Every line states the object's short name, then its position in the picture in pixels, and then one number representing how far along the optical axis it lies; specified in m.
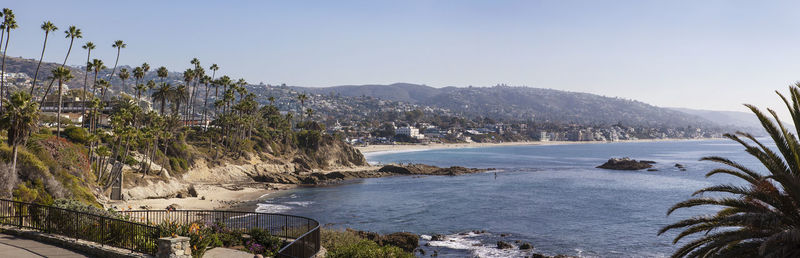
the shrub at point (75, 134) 53.46
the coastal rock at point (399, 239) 36.41
